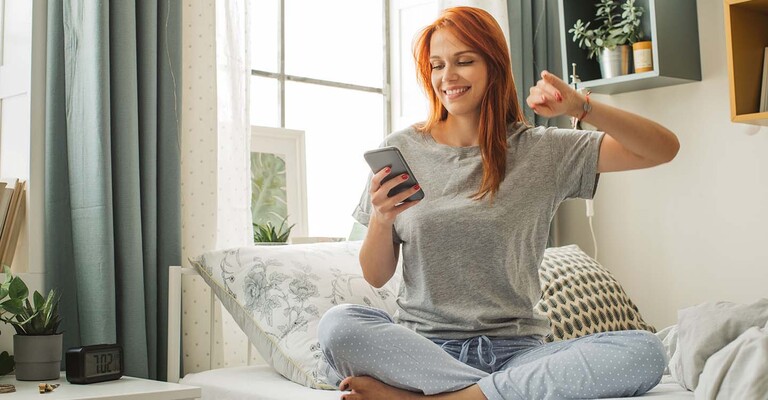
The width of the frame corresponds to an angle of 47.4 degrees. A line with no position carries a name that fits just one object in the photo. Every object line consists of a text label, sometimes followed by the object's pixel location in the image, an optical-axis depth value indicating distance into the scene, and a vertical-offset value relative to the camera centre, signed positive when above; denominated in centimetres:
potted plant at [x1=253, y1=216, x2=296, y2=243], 241 +7
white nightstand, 155 -23
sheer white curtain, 219 +29
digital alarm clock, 171 -19
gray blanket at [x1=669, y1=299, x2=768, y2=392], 156 -15
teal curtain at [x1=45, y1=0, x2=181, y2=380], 196 +20
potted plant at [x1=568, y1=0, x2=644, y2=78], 285 +72
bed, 178 -26
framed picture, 262 +25
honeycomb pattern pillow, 225 -12
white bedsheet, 167 -26
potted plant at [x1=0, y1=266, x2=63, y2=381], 174 -13
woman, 150 +4
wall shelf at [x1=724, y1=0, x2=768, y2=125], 251 +56
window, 288 +60
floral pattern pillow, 189 -7
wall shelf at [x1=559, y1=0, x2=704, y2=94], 276 +66
